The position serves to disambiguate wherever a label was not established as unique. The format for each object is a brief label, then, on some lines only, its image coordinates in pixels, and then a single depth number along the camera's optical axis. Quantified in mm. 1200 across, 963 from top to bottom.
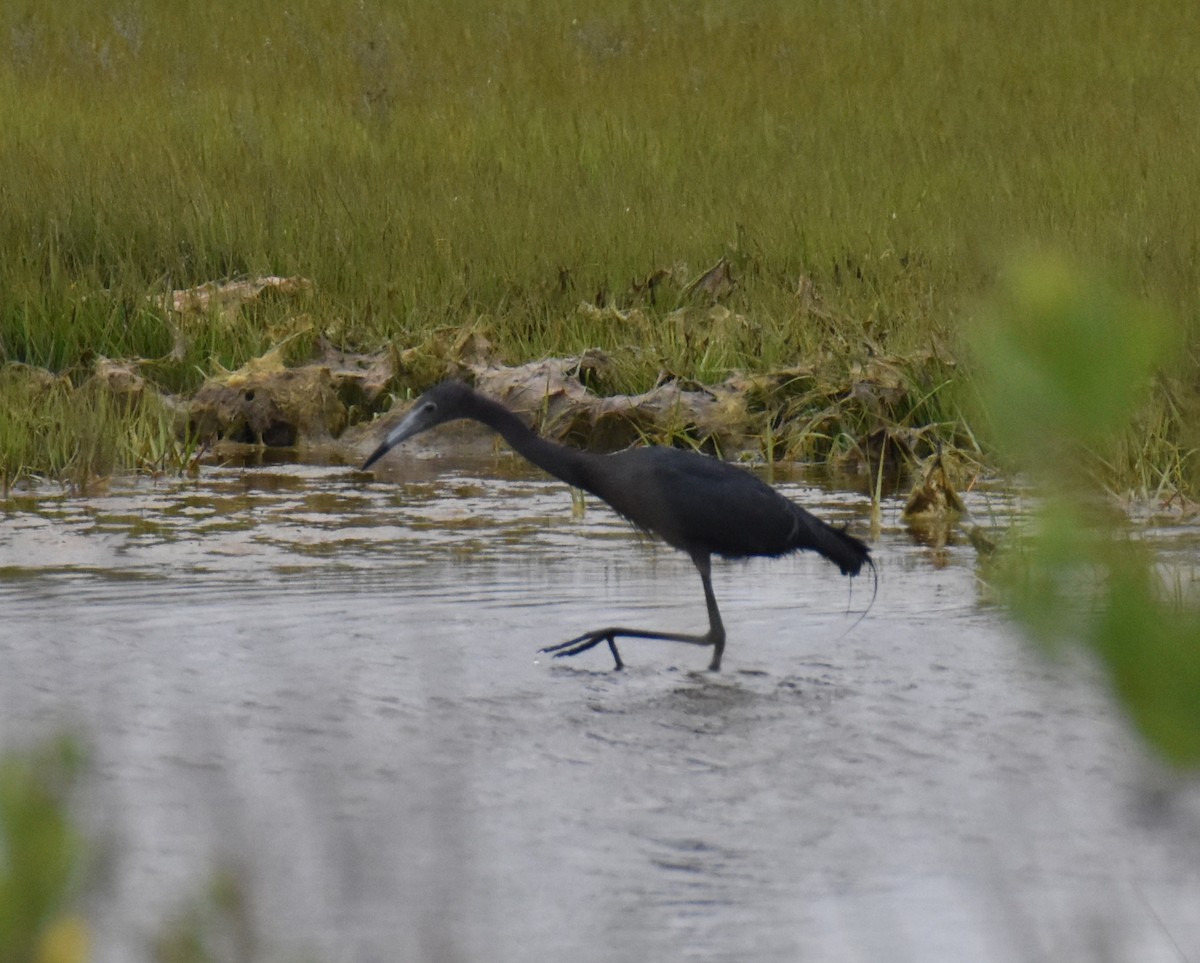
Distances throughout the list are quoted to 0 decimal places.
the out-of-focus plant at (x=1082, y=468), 7367
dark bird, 23512
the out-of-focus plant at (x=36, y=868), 7736
